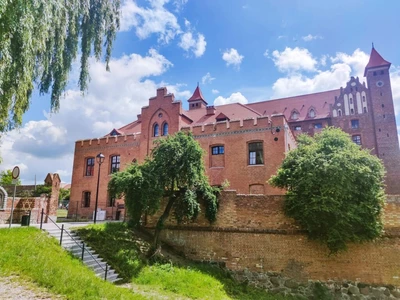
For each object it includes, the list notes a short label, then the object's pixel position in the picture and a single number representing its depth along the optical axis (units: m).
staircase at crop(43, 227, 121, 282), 9.30
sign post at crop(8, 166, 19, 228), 10.64
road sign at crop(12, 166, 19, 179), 10.66
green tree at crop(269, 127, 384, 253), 11.16
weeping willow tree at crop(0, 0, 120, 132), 5.58
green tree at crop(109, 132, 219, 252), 11.91
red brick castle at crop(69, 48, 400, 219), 20.09
